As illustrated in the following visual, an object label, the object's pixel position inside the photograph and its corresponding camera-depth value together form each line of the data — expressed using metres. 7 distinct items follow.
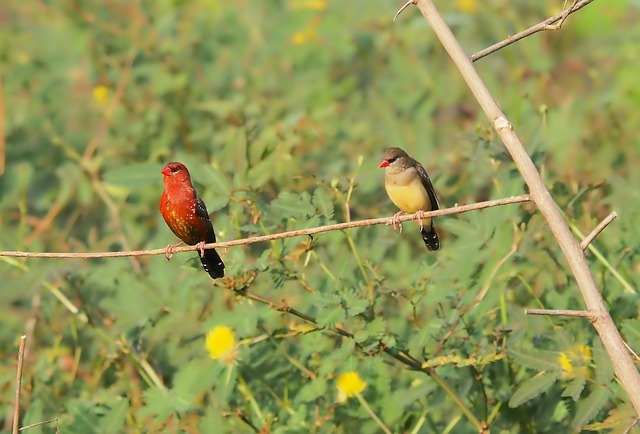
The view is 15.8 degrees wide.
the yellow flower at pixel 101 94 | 15.15
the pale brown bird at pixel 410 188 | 10.23
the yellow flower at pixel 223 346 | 8.70
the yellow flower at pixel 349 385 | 8.68
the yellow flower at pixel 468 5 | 17.28
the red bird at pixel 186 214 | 9.60
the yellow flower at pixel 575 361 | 7.79
